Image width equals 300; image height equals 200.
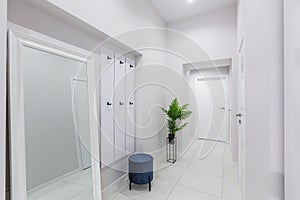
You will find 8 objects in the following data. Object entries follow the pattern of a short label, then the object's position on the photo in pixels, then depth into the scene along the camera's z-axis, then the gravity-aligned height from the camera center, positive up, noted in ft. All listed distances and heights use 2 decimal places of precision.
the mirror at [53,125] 3.44 -0.69
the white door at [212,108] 13.12 -0.81
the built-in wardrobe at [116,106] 5.99 -0.33
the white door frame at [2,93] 2.37 +0.09
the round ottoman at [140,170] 6.05 -2.76
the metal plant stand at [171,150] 9.13 -3.09
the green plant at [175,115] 8.84 -0.93
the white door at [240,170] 6.46 -2.98
